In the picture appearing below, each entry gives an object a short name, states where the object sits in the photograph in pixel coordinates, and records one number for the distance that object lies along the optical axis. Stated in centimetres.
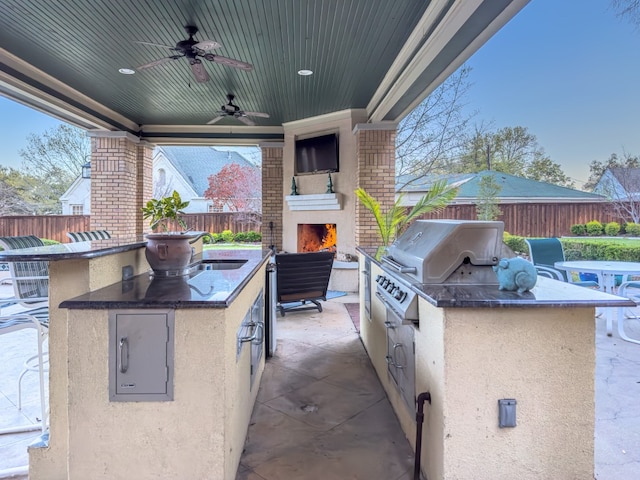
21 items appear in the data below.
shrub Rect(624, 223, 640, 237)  799
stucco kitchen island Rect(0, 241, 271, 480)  135
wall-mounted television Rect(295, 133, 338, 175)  604
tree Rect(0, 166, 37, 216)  1288
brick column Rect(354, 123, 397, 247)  556
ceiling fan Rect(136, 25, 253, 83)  311
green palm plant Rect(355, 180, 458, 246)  436
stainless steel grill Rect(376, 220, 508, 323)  165
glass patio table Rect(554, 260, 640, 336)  365
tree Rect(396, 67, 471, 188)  893
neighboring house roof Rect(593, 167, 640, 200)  866
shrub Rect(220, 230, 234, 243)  1118
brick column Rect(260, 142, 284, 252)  684
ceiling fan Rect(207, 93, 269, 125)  493
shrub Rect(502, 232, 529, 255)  737
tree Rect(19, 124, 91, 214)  1314
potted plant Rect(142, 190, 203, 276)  188
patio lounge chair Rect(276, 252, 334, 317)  434
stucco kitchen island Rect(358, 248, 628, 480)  138
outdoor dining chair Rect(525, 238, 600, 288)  471
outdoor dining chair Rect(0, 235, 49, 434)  186
